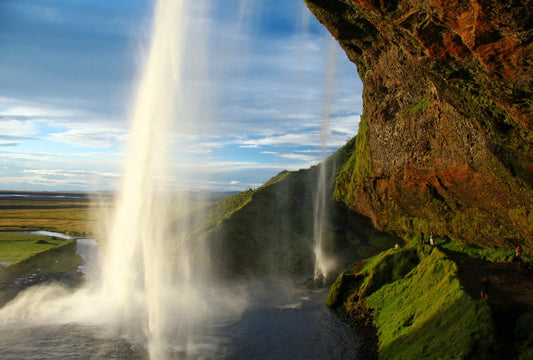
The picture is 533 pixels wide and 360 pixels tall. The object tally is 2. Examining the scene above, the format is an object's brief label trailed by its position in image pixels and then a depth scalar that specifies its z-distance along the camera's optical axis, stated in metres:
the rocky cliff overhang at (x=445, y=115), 12.46
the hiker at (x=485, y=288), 16.39
